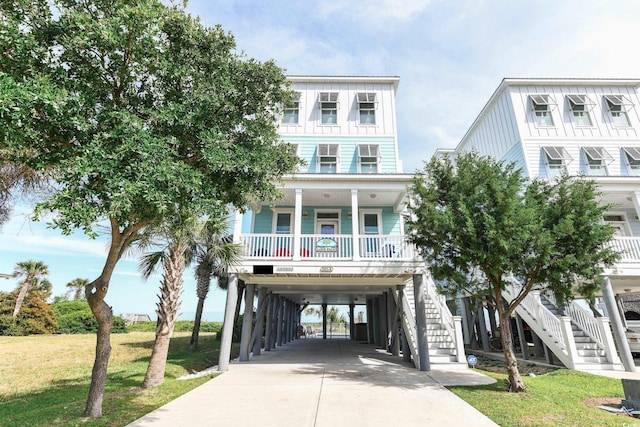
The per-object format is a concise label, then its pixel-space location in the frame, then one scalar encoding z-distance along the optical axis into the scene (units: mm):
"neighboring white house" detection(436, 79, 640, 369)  14844
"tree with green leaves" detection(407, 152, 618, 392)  7281
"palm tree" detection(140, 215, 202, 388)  8289
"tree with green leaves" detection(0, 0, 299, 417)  4223
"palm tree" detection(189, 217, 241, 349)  10578
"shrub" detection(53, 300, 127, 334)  25344
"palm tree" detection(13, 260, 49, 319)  27578
